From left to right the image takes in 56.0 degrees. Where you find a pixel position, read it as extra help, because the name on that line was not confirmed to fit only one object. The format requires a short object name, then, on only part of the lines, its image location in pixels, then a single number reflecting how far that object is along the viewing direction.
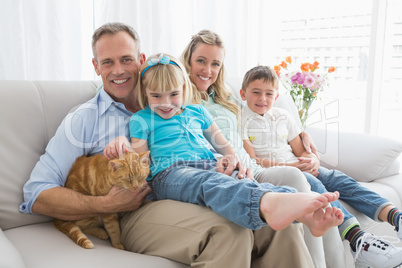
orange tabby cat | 1.44
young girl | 1.18
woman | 1.97
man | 1.26
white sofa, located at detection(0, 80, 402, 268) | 1.24
